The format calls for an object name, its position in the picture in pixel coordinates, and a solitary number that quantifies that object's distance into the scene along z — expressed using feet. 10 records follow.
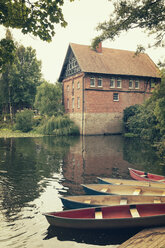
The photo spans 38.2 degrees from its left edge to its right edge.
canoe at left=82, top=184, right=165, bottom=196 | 26.66
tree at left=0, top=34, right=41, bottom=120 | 159.74
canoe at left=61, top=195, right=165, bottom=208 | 23.79
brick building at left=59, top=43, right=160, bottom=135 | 113.39
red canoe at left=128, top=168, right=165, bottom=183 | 35.32
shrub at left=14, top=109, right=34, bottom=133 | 132.16
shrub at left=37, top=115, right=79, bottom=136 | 112.60
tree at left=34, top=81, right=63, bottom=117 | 127.75
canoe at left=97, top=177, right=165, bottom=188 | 29.60
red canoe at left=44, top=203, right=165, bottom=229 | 20.56
